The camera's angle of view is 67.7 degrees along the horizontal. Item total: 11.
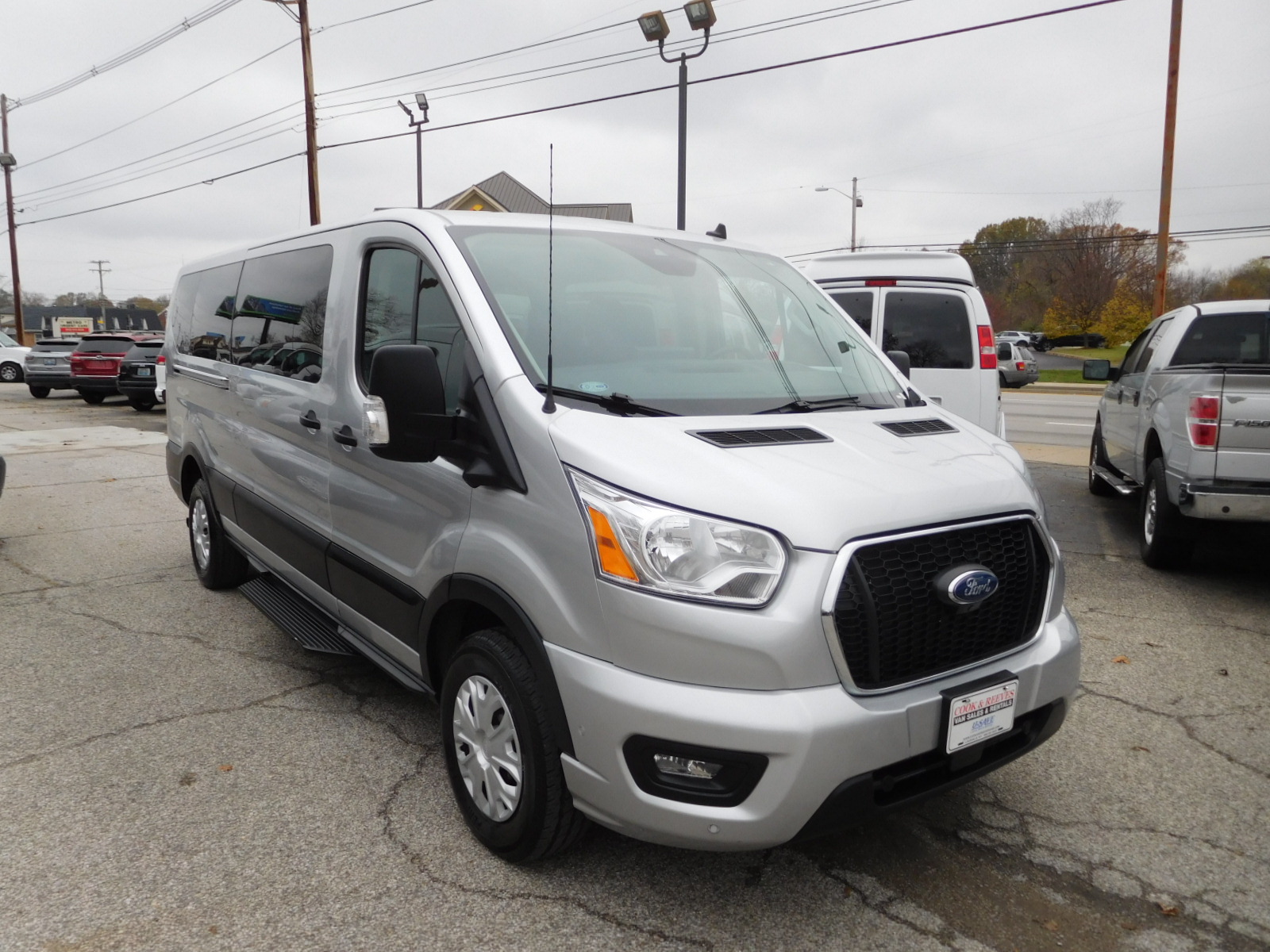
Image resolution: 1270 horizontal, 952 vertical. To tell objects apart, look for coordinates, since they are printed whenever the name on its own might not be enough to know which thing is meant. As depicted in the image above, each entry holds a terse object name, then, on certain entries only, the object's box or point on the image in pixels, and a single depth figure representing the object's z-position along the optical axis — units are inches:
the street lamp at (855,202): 2050.9
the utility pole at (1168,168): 807.1
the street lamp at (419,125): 927.0
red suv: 834.8
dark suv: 759.1
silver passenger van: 90.0
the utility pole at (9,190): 1561.3
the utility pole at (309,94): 933.2
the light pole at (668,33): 592.7
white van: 323.3
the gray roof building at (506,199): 1294.3
